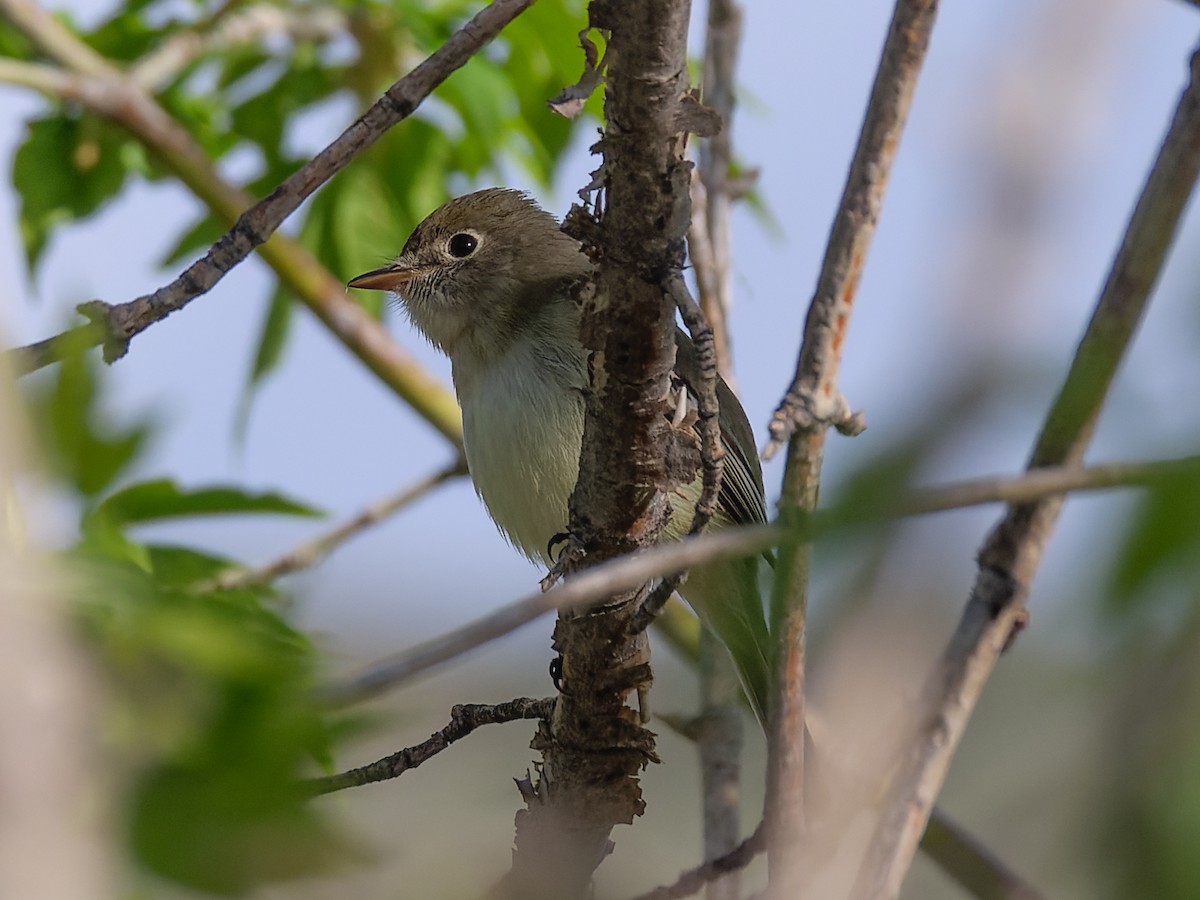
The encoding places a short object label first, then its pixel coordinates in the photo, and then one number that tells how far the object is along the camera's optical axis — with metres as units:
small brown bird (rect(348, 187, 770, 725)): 7.85
